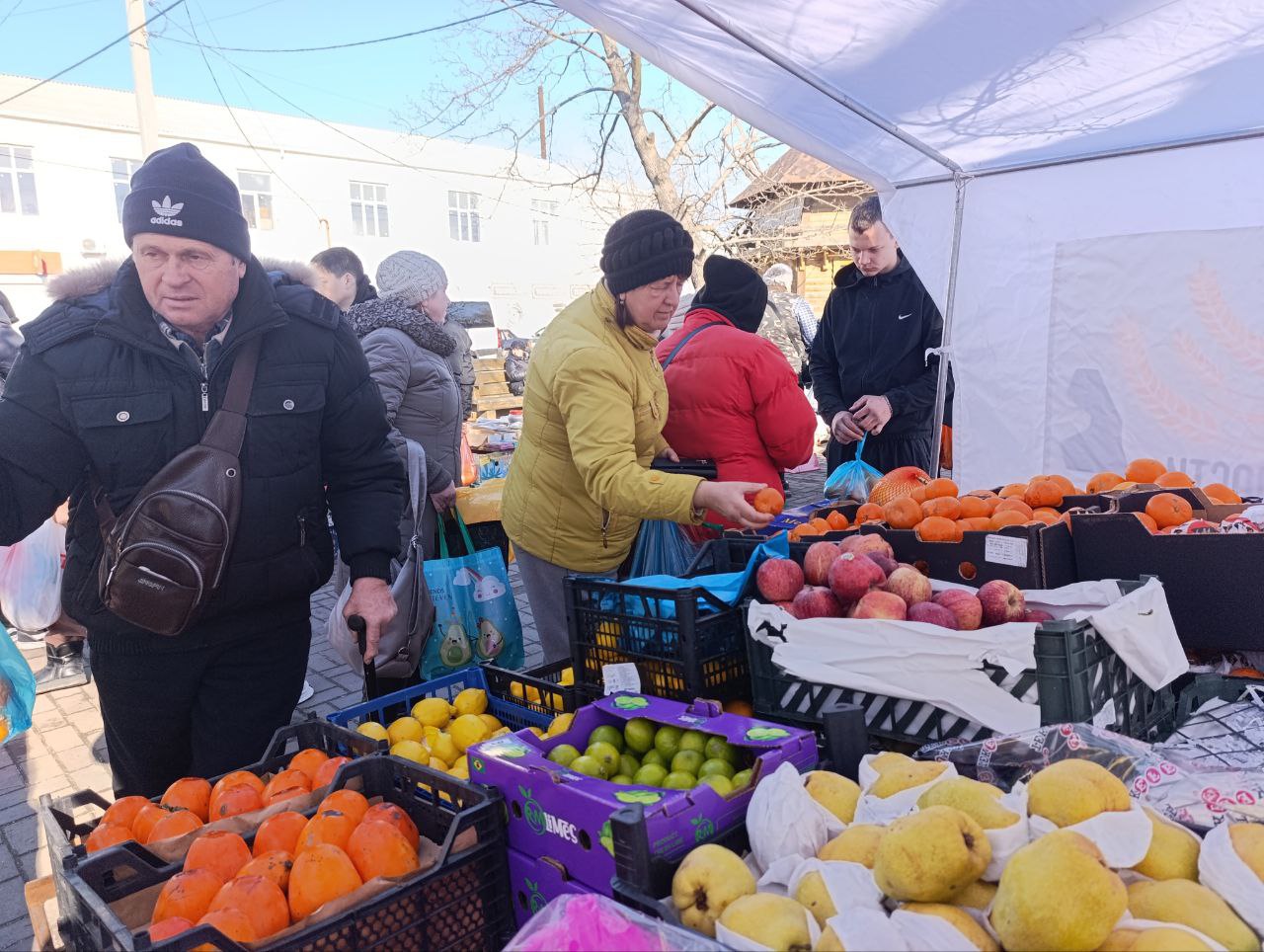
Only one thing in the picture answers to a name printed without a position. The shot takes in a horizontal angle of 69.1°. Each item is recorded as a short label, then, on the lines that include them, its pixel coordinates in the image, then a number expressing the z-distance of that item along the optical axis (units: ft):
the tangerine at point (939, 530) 7.52
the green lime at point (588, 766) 5.74
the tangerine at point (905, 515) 8.30
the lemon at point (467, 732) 7.78
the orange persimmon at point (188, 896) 5.06
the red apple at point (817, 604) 6.75
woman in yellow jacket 8.70
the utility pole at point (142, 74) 45.03
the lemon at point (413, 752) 7.38
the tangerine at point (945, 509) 8.29
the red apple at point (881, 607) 6.31
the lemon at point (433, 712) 8.28
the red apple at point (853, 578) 6.79
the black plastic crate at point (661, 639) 6.84
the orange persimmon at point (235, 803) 6.25
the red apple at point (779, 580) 7.06
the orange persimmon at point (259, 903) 4.87
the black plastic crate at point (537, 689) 7.82
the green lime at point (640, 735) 6.23
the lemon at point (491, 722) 8.05
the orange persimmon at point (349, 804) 5.88
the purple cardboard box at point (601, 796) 4.83
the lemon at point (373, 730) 7.82
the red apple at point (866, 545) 7.40
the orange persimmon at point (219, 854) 5.46
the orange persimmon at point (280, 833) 5.75
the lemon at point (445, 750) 7.68
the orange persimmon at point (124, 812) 6.21
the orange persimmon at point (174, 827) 5.88
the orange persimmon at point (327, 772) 6.57
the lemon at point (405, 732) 7.98
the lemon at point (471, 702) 8.35
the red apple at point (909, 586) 6.69
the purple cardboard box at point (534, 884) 5.24
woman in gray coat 13.88
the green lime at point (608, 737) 6.26
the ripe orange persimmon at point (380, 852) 5.34
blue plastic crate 8.16
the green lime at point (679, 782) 5.60
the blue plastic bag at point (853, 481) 12.19
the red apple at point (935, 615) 6.18
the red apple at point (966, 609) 6.30
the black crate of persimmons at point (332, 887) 4.81
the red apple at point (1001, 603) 6.37
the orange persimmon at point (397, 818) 5.72
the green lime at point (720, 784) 5.09
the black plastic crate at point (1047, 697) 5.52
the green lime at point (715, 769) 5.65
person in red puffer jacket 10.80
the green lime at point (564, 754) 5.96
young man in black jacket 15.76
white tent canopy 9.88
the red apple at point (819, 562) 7.29
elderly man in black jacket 7.35
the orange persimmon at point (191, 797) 6.44
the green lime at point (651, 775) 5.73
